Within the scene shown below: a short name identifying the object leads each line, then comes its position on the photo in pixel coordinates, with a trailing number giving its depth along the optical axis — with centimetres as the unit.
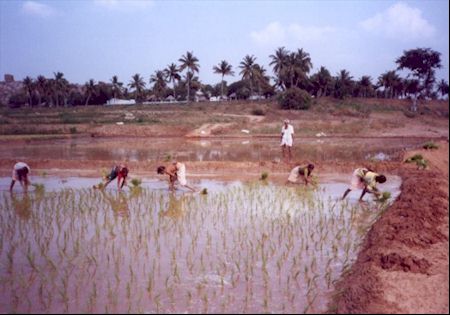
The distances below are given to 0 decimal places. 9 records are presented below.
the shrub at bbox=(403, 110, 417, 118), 4194
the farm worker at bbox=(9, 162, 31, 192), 1102
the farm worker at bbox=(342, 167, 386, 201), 960
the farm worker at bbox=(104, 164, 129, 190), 1109
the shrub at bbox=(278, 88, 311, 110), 4572
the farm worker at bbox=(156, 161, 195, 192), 1109
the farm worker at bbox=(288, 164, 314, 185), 1165
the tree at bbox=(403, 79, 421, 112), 4860
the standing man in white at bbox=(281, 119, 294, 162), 1527
